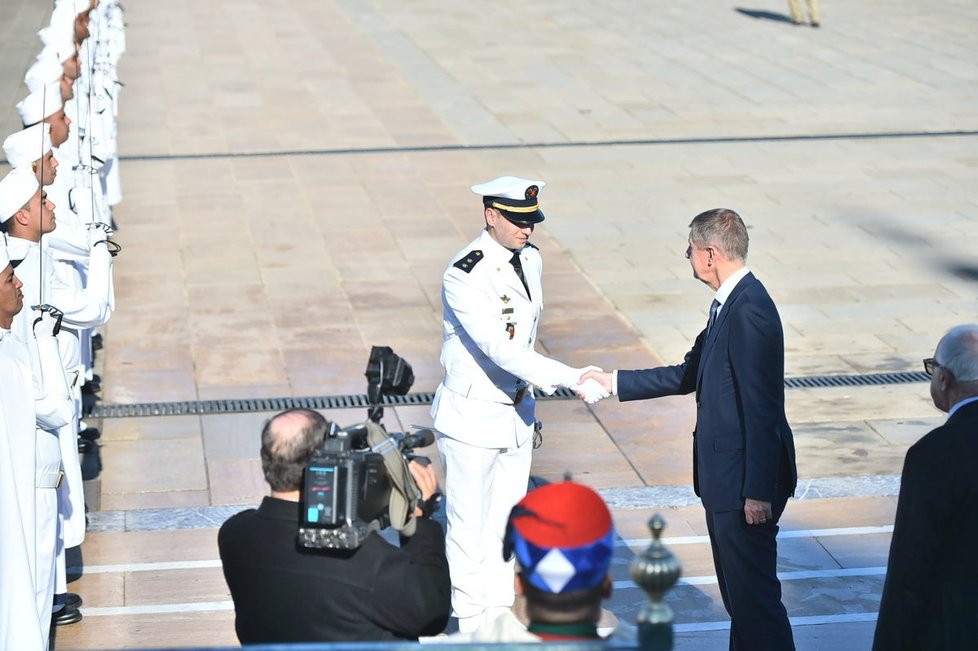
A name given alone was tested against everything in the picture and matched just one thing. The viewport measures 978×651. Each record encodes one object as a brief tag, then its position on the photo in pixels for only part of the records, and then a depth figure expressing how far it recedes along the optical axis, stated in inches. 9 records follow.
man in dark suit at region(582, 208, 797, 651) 402.9
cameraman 293.9
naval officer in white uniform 454.9
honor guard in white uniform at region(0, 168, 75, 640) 438.3
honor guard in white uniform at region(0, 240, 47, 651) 394.3
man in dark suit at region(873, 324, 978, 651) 339.3
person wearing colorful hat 248.5
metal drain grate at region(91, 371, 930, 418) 670.5
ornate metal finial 214.1
